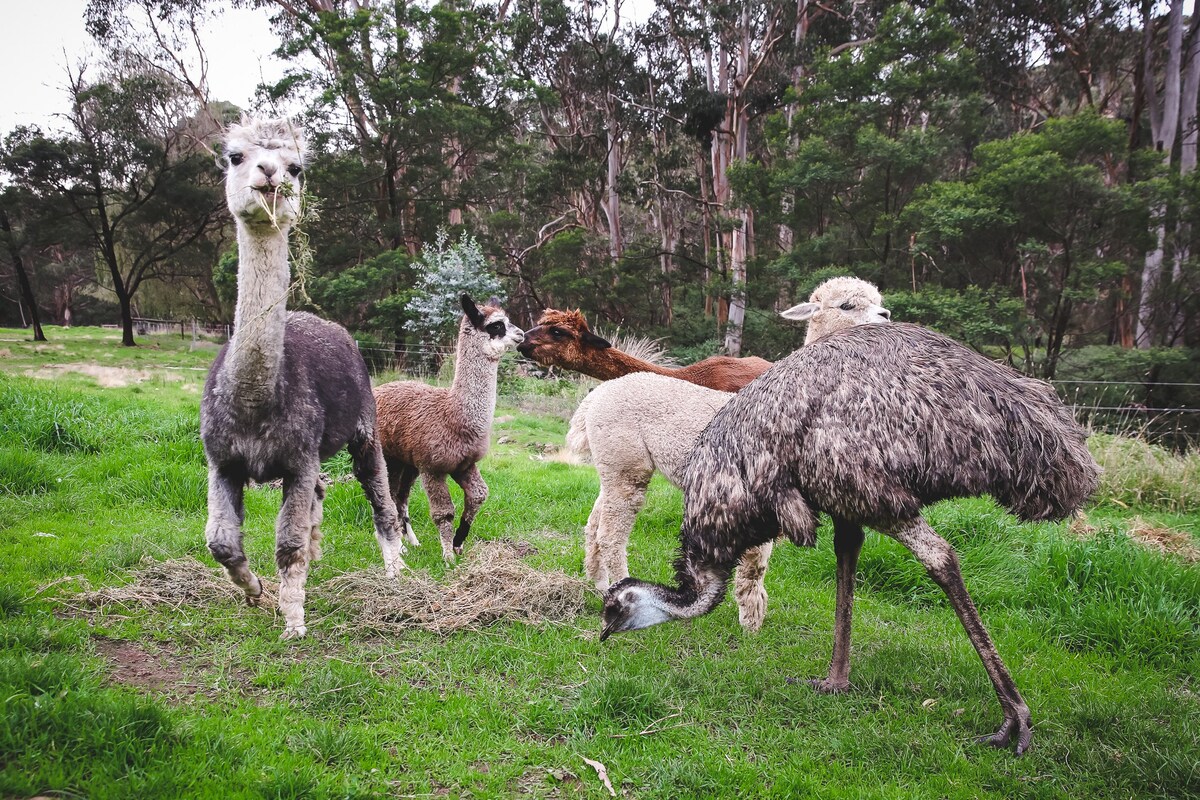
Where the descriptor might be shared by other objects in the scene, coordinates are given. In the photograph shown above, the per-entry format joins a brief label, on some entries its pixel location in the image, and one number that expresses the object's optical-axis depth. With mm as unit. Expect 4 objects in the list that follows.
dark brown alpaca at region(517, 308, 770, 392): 6016
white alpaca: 4336
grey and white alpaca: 3604
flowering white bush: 16672
